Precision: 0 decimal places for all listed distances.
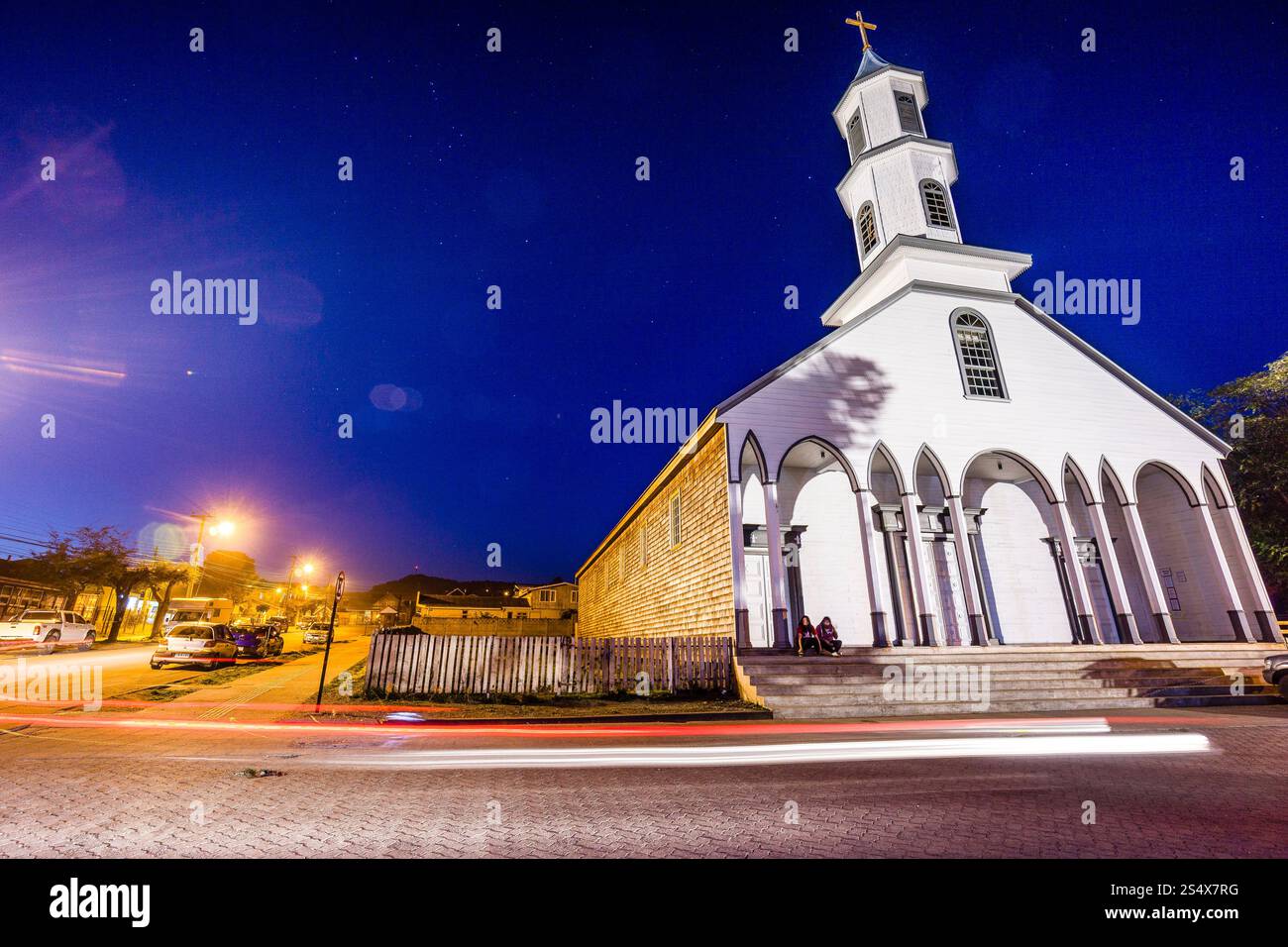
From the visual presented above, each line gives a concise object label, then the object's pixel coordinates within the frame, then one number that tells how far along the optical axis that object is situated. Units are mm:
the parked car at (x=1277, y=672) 11484
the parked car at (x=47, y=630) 23891
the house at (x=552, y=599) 59766
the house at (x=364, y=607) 83912
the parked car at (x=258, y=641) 22391
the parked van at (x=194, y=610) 30016
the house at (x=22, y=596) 34875
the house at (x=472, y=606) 57156
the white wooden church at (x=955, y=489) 14680
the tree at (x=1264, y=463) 23453
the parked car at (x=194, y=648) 17172
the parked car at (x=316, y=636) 32425
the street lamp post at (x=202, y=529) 42781
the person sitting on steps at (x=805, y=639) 12484
